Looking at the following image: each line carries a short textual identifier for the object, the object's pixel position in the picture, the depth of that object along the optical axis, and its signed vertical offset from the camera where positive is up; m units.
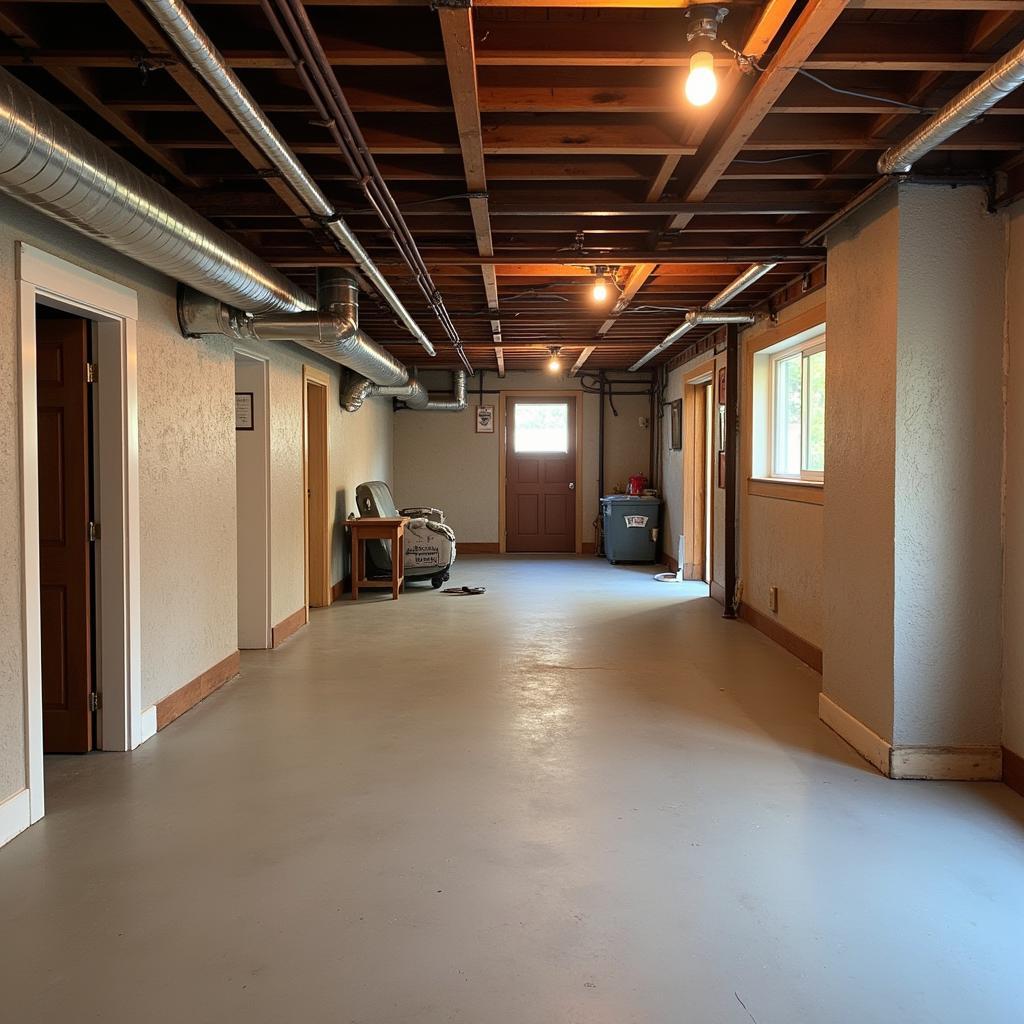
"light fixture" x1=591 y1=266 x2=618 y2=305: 5.16 +1.21
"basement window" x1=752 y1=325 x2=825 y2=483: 5.64 +0.46
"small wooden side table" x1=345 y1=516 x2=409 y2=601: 7.96 -0.59
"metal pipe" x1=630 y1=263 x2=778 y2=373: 4.90 +1.16
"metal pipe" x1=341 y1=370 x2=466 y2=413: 8.05 +0.90
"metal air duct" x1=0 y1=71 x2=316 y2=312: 2.28 +0.90
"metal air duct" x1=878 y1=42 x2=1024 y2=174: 2.27 +1.08
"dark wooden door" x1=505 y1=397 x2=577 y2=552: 11.60 +0.22
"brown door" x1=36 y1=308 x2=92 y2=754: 3.66 -0.22
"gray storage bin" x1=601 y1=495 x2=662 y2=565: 10.42 -0.64
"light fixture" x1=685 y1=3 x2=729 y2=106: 2.19 +1.07
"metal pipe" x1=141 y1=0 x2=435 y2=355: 1.93 +1.04
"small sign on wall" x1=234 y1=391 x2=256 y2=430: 5.66 +0.42
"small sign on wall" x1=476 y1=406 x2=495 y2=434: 11.49 +0.74
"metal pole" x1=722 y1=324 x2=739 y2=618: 6.88 +0.12
